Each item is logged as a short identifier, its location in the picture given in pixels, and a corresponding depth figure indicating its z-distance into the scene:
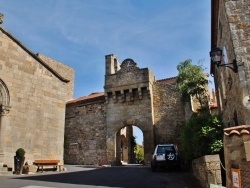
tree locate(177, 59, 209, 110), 17.41
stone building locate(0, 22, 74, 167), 11.94
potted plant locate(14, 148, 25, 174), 11.04
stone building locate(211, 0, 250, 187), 4.14
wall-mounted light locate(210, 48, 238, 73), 7.44
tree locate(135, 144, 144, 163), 30.38
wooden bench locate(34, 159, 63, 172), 12.52
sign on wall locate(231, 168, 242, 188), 3.88
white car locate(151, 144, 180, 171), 13.59
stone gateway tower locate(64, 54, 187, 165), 19.77
